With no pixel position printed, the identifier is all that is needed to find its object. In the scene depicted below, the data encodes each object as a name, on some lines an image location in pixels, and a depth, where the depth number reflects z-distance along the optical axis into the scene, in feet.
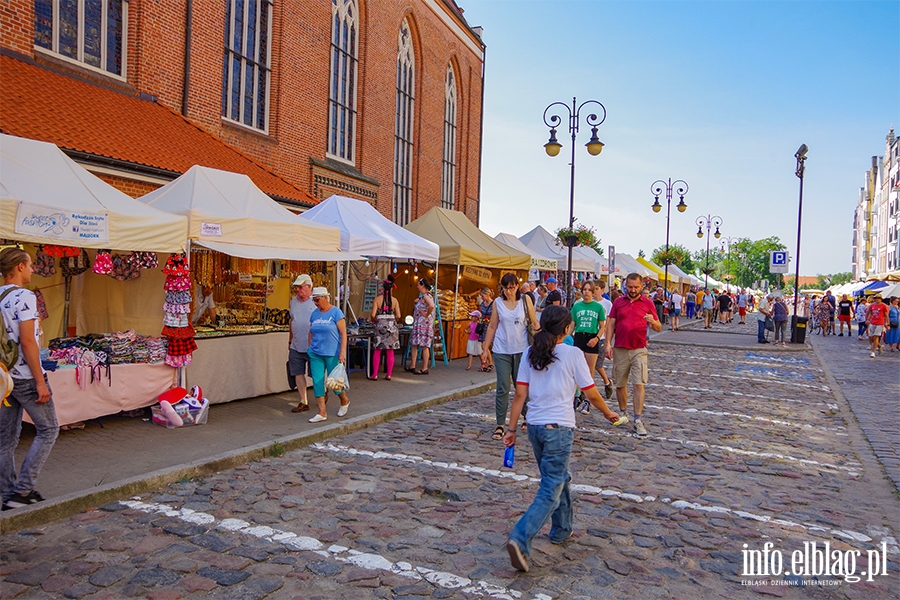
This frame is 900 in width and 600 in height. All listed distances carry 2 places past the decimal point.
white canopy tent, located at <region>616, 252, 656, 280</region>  111.55
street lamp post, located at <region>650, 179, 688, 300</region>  111.96
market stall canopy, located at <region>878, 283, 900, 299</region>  111.55
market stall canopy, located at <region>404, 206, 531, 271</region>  50.44
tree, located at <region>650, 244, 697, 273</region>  359.29
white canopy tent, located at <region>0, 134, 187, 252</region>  21.76
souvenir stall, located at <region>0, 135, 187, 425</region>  22.70
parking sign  85.46
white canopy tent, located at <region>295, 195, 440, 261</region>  39.58
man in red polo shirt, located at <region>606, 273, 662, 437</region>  27.63
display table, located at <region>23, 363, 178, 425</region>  23.53
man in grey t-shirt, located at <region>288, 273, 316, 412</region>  29.32
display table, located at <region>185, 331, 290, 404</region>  29.25
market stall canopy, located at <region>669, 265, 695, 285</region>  151.06
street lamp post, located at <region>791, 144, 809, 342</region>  79.97
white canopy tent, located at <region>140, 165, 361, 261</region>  28.60
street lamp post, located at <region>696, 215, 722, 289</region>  151.22
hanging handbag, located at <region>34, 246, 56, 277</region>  27.17
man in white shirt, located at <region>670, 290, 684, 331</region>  101.71
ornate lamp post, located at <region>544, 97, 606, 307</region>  64.08
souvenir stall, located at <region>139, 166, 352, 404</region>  28.48
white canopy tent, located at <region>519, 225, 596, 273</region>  76.28
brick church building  37.45
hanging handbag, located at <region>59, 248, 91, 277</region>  28.84
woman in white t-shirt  14.11
